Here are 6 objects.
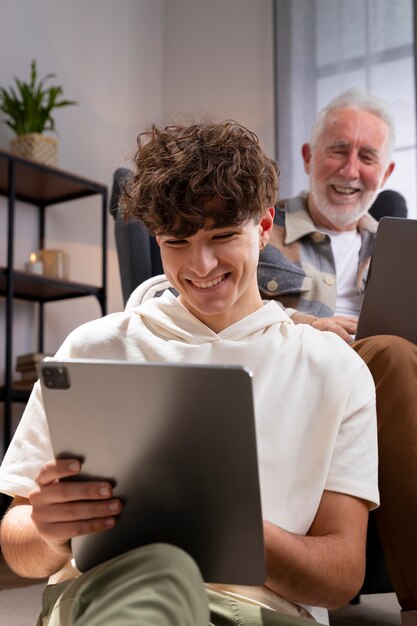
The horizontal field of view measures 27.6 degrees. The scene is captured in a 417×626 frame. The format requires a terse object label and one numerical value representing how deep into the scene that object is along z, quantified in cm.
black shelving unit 317
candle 335
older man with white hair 122
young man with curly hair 86
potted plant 335
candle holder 344
